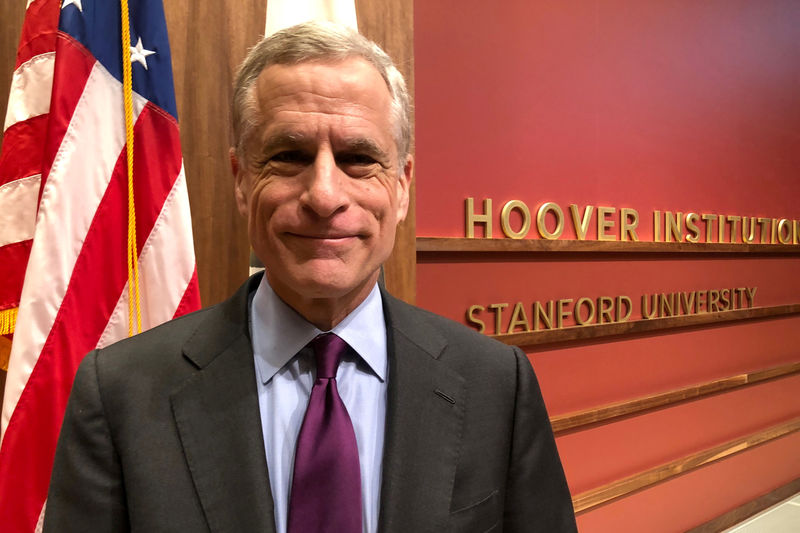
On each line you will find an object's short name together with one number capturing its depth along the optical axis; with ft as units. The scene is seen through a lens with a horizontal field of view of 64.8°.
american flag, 4.81
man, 3.10
